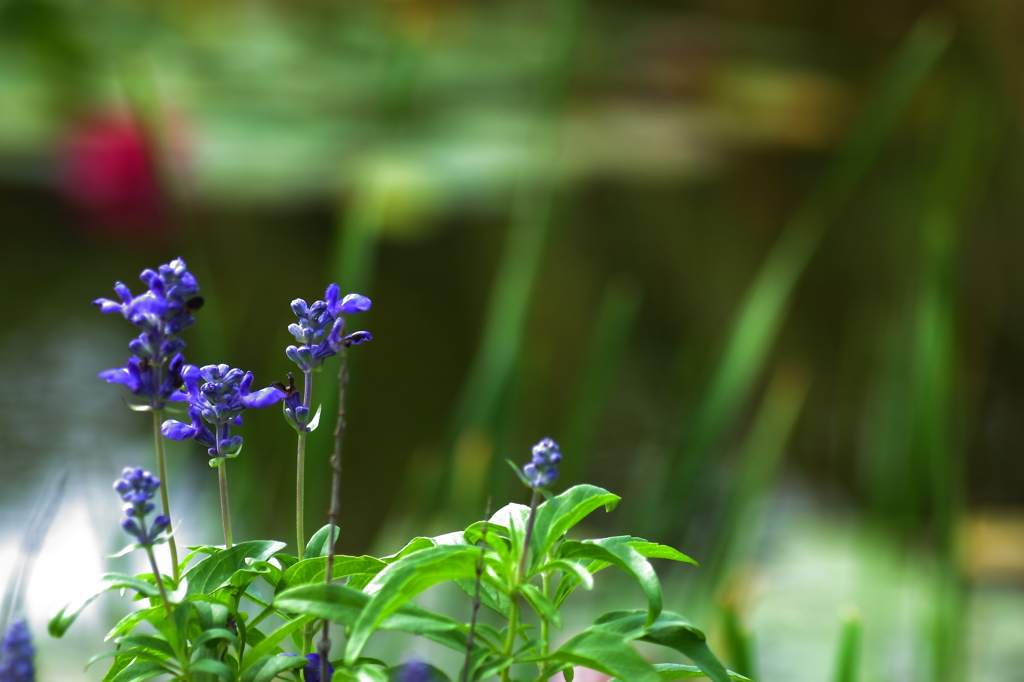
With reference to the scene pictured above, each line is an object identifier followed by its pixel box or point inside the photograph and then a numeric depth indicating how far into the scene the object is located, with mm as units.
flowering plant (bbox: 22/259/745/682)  2237
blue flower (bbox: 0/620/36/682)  2278
